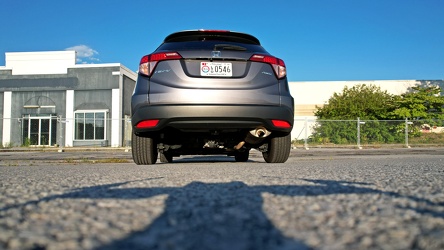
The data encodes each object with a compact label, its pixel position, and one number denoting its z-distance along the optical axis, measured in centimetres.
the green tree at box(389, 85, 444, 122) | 2828
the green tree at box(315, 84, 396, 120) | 2986
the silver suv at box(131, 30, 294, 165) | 394
